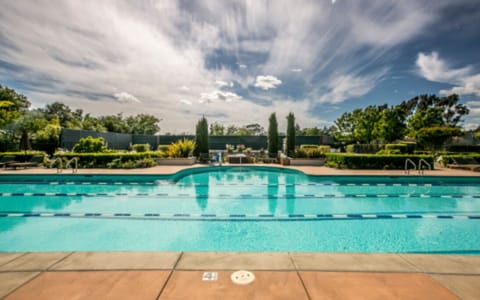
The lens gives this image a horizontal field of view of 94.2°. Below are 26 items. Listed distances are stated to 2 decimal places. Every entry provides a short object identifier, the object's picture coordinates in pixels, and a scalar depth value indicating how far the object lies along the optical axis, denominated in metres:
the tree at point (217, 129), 34.31
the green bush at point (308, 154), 13.80
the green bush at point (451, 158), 13.09
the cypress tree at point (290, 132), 15.56
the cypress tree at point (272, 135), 15.84
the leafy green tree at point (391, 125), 23.88
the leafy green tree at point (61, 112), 27.83
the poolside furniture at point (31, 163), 10.75
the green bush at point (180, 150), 13.96
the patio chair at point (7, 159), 11.91
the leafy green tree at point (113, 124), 31.00
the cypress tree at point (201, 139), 15.20
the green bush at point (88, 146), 12.03
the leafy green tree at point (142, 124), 35.75
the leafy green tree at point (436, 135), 17.77
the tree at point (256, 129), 51.40
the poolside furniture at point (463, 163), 12.22
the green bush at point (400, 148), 12.83
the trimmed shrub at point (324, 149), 15.71
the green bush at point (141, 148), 15.15
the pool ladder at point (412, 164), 10.25
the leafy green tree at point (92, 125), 27.05
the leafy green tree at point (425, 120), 23.48
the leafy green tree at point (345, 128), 30.67
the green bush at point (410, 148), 12.93
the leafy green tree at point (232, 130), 40.75
